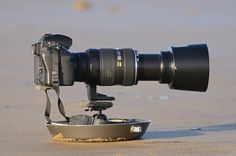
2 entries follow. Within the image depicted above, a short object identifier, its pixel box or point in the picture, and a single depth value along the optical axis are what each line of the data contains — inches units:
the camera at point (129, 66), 426.8
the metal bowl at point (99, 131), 425.9
